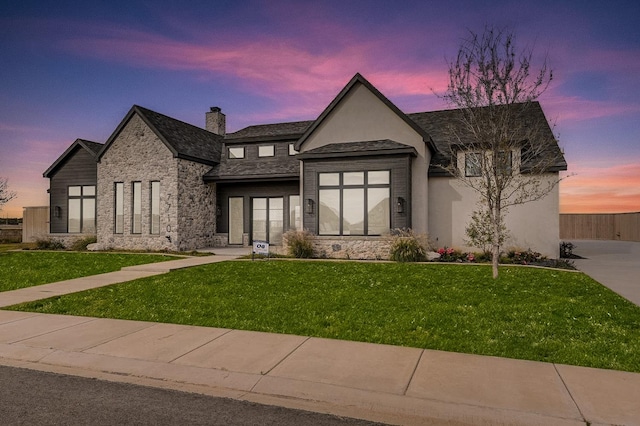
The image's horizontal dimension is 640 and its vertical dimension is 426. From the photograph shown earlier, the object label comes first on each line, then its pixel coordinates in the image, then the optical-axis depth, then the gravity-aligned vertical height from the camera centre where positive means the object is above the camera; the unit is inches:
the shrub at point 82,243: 946.1 -58.9
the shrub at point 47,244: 979.3 -63.6
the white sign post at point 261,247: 645.9 -46.5
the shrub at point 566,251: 791.7 -66.8
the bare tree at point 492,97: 483.5 +154.6
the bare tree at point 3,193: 1221.0 +76.9
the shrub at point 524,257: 661.3 -66.8
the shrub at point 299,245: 725.3 -48.9
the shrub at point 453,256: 674.8 -65.0
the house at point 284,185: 737.0 +71.0
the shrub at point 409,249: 655.1 -50.4
